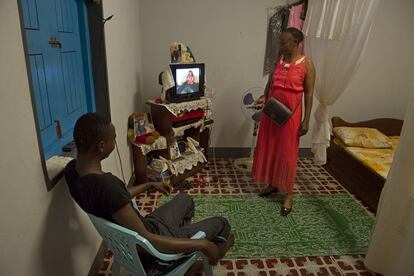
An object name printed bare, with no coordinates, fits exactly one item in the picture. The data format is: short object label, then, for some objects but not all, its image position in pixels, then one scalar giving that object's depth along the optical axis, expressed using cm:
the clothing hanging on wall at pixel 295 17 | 303
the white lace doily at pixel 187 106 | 265
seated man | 107
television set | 268
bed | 260
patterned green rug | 206
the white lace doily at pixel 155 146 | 263
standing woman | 219
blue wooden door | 124
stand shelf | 269
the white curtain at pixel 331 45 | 215
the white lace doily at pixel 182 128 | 276
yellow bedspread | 262
